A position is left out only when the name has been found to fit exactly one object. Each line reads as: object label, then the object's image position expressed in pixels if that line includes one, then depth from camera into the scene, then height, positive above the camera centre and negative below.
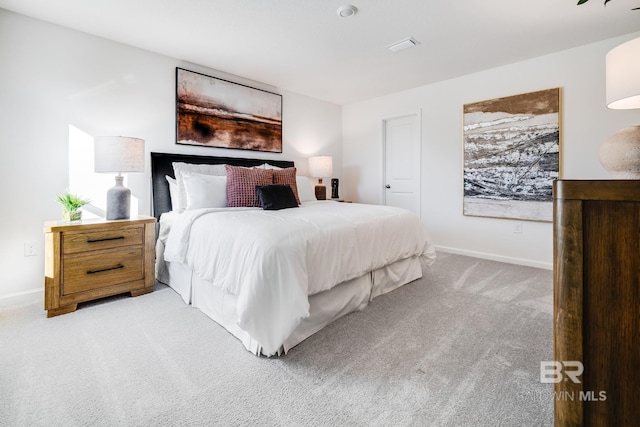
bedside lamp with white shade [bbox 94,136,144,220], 2.48 +0.41
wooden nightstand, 2.16 -0.41
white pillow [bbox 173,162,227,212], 2.90 +0.43
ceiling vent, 2.93 +1.70
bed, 1.61 -0.32
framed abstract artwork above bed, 3.40 +1.22
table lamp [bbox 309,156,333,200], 4.55 +0.68
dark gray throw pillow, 2.81 +0.12
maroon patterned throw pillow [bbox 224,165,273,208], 2.86 +0.23
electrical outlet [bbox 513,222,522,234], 3.58 -0.21
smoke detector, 2.38 +1.64
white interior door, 4.54 +0.79
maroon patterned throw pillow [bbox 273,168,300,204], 3.24 +0.36
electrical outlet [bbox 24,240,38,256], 2.53 -0.34
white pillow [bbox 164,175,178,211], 2.97 +0.19
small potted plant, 2.42 +0.02
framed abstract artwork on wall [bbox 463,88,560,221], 3.33 +0.68
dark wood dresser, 0.58 -0.19
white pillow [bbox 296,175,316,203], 3.65 +0.25
